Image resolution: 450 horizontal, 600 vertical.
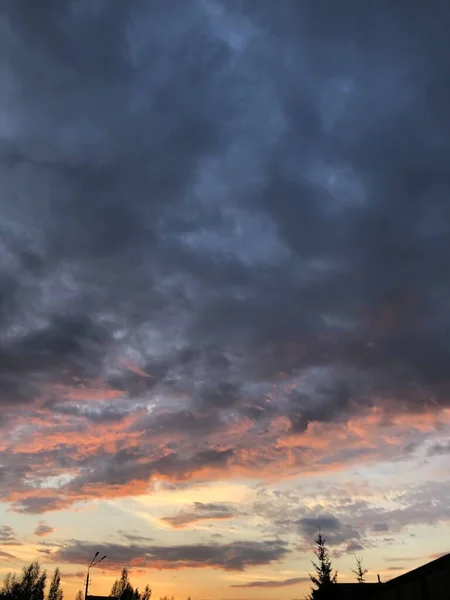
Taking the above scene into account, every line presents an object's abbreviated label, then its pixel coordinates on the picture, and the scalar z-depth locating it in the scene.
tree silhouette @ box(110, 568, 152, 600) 162.25
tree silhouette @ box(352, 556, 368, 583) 73.44
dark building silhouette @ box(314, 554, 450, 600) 29.89
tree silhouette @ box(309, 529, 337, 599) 68.00
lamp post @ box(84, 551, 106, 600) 62.91
